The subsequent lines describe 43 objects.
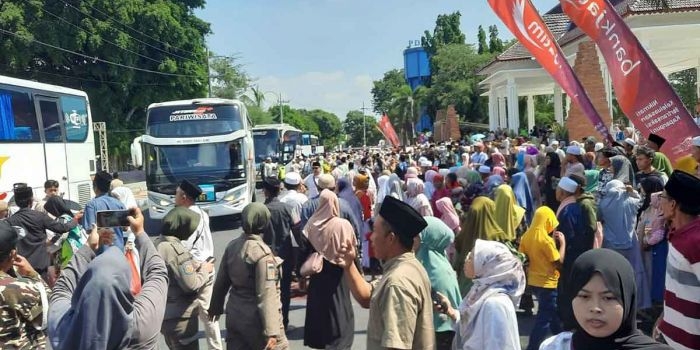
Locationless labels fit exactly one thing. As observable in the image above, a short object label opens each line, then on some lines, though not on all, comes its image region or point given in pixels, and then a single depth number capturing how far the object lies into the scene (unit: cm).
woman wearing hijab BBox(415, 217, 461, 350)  456
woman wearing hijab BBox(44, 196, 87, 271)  803
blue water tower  10700
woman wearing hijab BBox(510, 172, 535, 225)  966
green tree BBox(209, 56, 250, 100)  6438
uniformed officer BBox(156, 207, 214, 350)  498
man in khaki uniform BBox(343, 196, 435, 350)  341
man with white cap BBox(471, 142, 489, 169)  1474
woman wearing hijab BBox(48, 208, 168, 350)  314
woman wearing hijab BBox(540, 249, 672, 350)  249
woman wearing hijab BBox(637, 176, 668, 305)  631
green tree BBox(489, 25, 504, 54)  5598
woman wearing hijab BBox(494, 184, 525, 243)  676
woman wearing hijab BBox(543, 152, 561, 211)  1088
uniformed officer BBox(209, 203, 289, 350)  470
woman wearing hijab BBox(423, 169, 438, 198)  1023
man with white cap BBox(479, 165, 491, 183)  1018
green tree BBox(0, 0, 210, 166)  3247
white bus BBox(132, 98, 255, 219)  1602
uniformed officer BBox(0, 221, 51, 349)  371
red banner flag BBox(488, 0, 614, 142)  894
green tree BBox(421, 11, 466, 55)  7025
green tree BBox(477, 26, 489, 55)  5838
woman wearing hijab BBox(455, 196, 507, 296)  633
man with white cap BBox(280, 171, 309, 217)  821
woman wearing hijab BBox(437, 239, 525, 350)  340
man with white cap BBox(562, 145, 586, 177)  969
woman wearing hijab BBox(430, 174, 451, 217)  955
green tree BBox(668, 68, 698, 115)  5381
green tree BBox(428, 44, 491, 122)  5003
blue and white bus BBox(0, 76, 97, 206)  1339
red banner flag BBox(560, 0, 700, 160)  739
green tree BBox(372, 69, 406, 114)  11631
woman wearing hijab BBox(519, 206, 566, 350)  597
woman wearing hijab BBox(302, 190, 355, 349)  523
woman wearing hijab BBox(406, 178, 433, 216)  823
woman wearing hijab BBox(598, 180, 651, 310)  713
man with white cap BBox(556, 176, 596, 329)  645
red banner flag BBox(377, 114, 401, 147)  3497
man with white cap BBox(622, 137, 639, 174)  1064
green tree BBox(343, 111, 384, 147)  14225
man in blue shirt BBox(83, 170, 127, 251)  759
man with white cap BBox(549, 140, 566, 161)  1303
